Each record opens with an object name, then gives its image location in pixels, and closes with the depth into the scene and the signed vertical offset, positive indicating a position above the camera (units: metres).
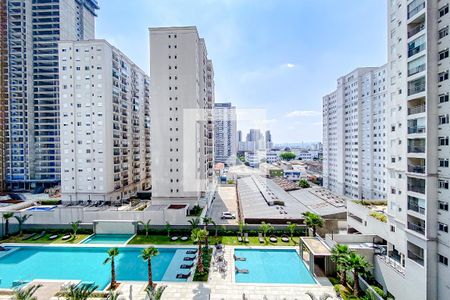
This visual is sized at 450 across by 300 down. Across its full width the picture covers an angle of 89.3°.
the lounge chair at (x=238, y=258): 25.16 -12.30
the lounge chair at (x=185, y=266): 23.37 -12.18
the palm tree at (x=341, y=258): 19.08 -9.56
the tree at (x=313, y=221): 28.05 -9.15
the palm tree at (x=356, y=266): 18.30 -9.62
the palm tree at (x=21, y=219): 32.58 -10.03
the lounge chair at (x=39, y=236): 31.01 -12.13
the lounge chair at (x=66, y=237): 30.69 -11.97
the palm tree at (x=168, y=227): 30.70 -10.89
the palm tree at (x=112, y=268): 19.75 -10.65
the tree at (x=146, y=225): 31.38 -10.75
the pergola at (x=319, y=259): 22.06 -11.03
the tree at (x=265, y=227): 29.03 -10.32
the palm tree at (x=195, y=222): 29.21 -9.75
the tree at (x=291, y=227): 29.36 -10.52
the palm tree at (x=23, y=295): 13.41 -8.72
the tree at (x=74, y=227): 31.42 -10.86
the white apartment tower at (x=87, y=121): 40.75 +5.13
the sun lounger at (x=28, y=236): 31.31 -12.16
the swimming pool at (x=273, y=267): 21.64 -12.55
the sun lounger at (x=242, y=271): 22.69 -12.35
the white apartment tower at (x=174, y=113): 35.38 +5.50
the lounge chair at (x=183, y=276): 21.57 -12.17
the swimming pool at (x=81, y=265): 22.58 -12.70
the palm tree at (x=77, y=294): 14.37 -9.31
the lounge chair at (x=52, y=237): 30.91 -12.08
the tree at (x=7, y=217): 31.55 -9.53
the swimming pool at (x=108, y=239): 30.22 -12.34
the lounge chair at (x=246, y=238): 29.23 -11.93
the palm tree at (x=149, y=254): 19.09 -8.92
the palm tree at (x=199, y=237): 22.36 -9.41
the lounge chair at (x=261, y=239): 29.11 -11.91
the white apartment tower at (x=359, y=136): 47.25 +2.36
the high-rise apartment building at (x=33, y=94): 56.72 +13.91
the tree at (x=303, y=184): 61.66 -10.10
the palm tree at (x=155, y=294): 14.22 -9.32
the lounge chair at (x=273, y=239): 29.10 -11.89
